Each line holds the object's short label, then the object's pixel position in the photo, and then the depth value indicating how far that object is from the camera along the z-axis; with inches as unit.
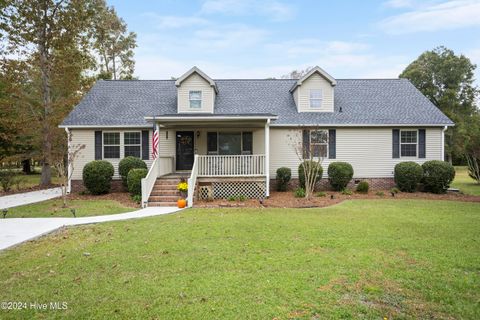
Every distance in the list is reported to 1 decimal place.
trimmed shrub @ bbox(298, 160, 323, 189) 536.4
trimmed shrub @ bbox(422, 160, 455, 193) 539.2
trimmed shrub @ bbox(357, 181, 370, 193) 545.0
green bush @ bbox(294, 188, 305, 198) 506.6
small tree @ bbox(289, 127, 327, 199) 505.0
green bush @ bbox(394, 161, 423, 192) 538.5
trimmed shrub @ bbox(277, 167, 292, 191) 562.6
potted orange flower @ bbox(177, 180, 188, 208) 425.1
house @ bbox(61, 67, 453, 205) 575.8
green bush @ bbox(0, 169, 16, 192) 625.0
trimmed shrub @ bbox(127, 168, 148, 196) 482.9
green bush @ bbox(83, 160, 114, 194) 520.1
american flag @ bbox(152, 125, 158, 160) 488.5
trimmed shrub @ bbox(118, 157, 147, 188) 538.9
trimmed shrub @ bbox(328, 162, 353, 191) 548.1
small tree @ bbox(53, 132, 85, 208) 428.1
